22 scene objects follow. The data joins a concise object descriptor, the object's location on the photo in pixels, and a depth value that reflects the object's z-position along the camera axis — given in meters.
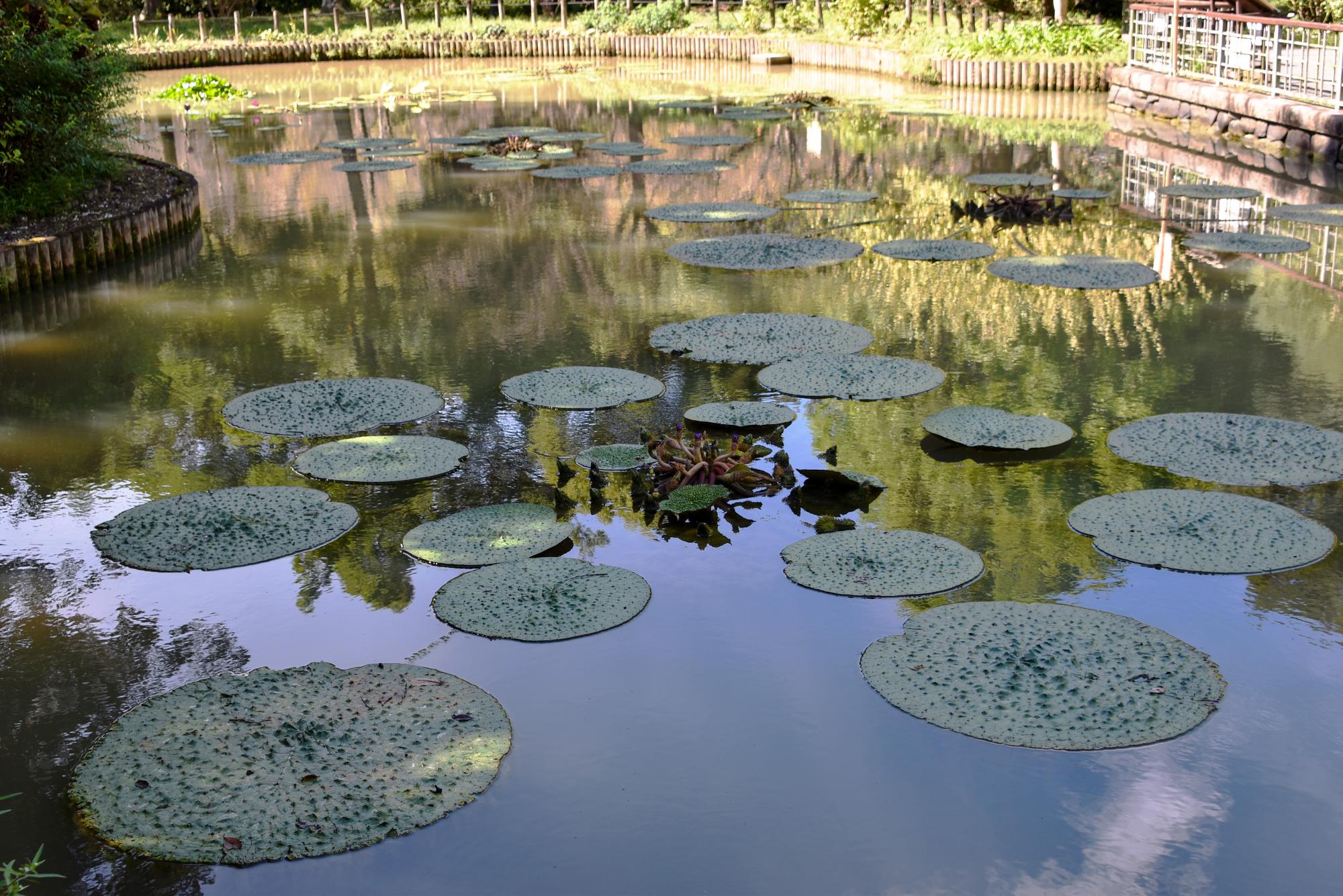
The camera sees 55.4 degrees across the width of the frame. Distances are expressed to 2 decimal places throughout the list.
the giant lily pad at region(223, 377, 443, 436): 5.91
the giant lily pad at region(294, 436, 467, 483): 5.30
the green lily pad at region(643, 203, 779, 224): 10.55
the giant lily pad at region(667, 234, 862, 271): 8.98
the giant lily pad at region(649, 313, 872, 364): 6.81
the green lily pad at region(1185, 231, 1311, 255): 9.02
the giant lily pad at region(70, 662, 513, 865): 3.11
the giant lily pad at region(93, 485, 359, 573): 4.62
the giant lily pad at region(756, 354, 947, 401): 6.14
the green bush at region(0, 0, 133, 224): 9.28
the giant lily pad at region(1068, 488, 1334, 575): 4.39
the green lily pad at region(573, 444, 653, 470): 5.30
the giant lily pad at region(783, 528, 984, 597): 4.28
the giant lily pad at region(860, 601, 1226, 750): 3.48
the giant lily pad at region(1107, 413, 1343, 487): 5.08
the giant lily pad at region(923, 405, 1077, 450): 5.42
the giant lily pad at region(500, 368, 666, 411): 6.12
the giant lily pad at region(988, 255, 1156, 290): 8.23
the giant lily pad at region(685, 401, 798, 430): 5.74
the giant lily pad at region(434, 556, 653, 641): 4.09
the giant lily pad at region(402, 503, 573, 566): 4.57
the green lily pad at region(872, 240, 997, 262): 9.00
